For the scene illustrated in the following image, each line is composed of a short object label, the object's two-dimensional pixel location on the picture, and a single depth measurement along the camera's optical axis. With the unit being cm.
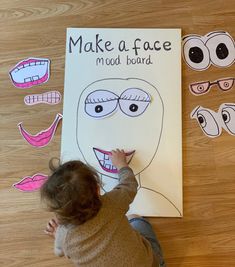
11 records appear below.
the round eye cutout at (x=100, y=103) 93
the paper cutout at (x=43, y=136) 94
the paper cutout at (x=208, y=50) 96
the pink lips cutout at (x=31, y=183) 92
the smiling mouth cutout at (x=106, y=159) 91
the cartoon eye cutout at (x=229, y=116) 93
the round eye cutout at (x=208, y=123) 93
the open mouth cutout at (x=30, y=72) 97
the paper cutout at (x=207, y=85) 95
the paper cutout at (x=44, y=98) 96
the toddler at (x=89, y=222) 67
